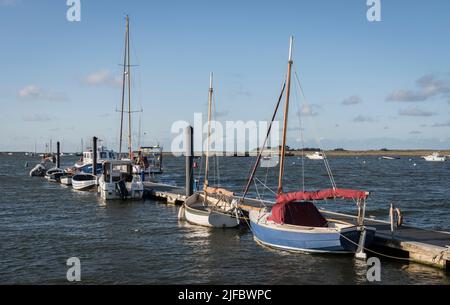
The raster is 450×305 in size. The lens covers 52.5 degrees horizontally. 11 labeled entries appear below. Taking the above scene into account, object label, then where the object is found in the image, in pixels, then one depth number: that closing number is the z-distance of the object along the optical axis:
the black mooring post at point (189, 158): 39.29
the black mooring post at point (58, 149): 91.69
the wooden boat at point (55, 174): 74.31
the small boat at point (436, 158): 193.25
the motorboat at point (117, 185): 45.91
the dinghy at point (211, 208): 29.53
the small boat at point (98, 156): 71.75
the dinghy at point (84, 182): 57.31
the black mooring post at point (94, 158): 64.12
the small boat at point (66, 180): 65.60
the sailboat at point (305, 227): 21.06
